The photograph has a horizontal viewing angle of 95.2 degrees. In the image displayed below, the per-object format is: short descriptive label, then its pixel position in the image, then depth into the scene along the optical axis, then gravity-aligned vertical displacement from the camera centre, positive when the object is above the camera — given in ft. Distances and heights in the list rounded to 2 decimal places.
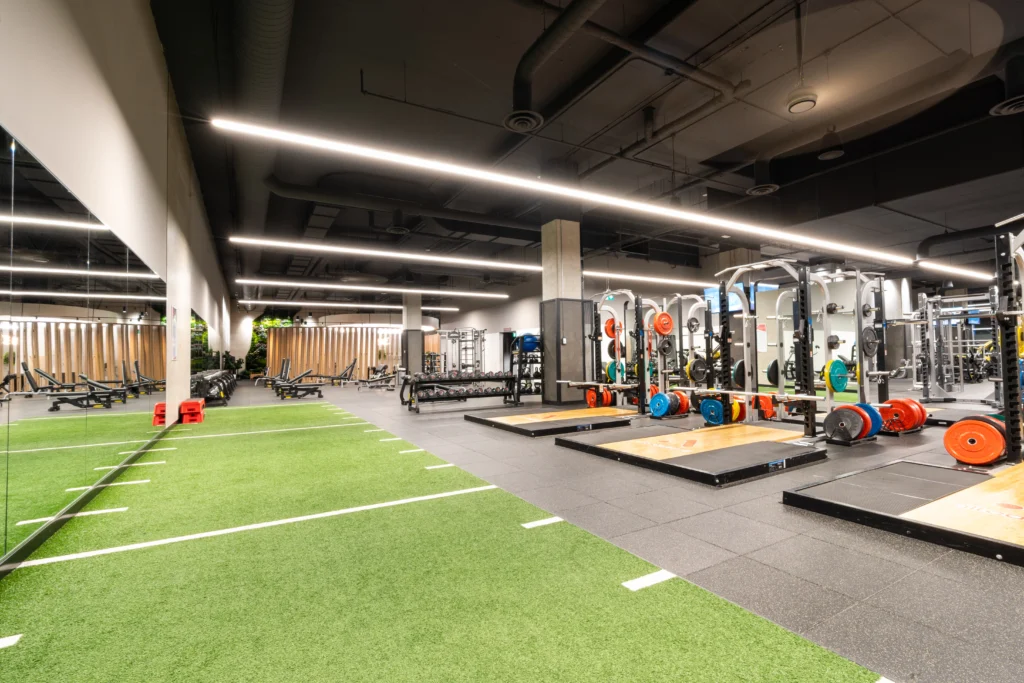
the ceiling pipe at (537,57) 13.58 +9.78
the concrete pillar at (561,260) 32.12 +6.34
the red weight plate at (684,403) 23.99 -2.78
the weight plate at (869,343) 17.62 +0.08
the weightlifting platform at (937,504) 8.10 -3.30
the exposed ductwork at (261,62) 13.25 +9.69
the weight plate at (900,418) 19.08 -3.00
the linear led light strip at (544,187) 16.49 +7.86
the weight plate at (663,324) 24.59 +1.35
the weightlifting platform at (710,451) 12.93 -3.32
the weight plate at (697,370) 25.82 -1.17
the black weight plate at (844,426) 16.71 -2.89
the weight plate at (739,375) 28.18 -1.66
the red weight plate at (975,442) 12.36 -2.69
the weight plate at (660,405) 23.41 -2.78
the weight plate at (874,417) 17.10 -2.66
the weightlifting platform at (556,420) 20.72 -3.35
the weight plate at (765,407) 23.69 -3.02
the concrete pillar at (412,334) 55.42 +2.51
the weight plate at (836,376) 16.87 -1.10
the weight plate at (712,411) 20.74 -2.81
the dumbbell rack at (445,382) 30.68 -2.09
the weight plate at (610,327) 28.25 +1.43
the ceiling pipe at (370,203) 25.68 +9.34
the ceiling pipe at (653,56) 15.64 +10.86
